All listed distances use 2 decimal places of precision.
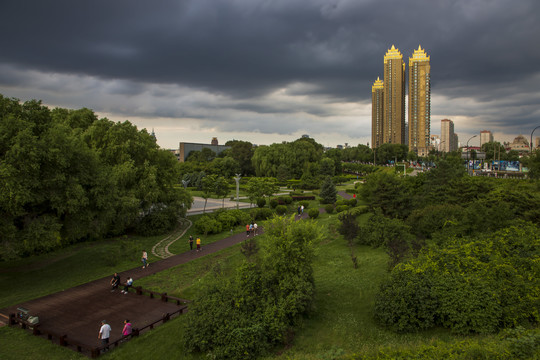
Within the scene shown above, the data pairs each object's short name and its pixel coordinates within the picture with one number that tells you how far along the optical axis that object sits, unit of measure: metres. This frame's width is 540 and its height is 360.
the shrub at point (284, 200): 40.42
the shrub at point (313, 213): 33.44
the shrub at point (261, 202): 38.48
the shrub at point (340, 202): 38.91
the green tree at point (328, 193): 42.38
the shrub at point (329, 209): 36.81
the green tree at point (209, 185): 35.88
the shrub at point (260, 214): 33.34
